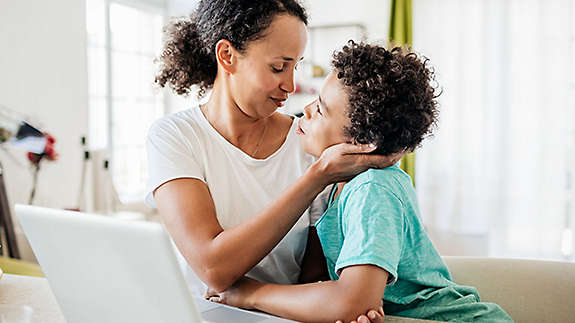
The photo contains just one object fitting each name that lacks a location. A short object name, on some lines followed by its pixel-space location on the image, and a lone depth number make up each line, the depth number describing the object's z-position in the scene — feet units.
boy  2.97
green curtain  13.32
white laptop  1.91
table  3.03
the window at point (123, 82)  13.33
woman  3.36
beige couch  4.33
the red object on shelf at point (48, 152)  11.13
